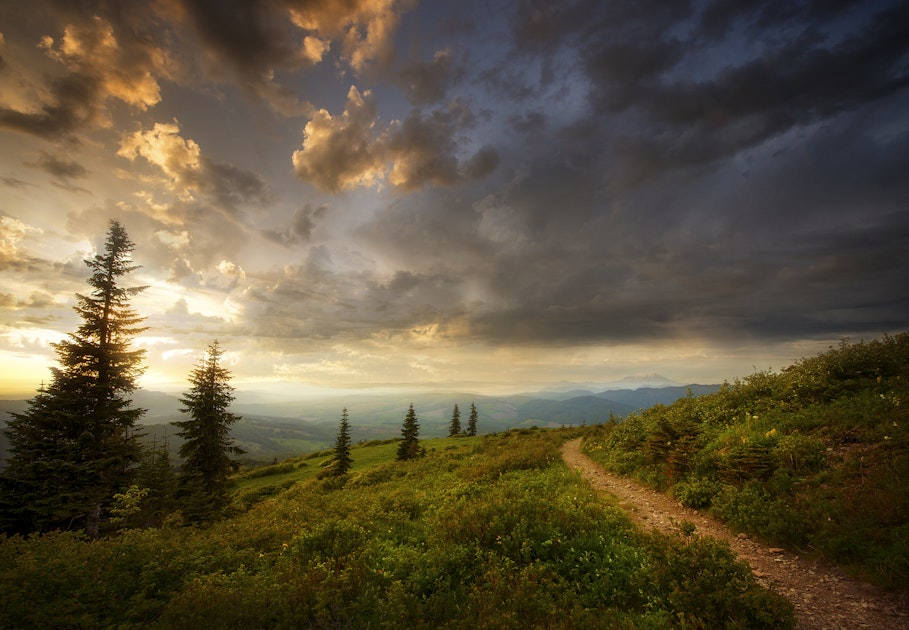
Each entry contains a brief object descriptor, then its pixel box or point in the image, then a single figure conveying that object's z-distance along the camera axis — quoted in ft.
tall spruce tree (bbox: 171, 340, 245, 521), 79.10
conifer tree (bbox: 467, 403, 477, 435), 237.55
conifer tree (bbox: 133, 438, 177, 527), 75.46
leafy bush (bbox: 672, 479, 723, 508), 37.50
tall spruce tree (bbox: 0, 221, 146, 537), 55.83
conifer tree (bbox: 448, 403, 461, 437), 244.28
